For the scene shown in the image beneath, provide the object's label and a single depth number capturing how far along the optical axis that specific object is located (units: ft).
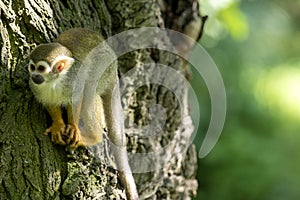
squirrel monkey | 14.92
